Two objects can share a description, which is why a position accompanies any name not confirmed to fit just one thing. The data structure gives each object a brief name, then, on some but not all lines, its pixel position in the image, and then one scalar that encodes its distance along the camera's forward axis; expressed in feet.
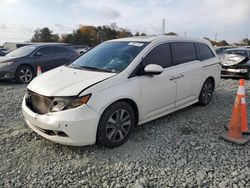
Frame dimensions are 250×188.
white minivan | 8.16
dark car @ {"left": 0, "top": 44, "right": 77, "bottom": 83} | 21.91
